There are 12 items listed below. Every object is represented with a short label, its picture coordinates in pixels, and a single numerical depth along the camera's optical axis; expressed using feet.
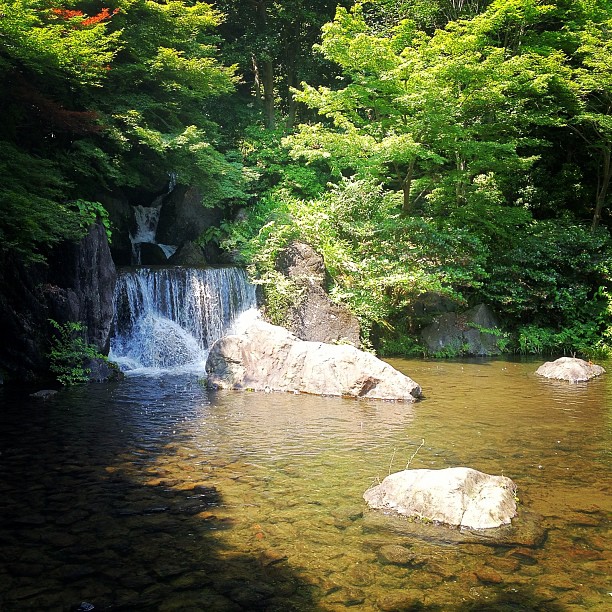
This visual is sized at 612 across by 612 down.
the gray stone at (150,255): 57.82
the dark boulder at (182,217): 61.93
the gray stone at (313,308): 47.14
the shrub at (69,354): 34.96
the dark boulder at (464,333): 51.24
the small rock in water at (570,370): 38.17
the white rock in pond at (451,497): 14.96
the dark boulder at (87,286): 36.50
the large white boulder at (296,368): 32.24
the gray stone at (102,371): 36.22
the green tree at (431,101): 46.55
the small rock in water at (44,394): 30.81
